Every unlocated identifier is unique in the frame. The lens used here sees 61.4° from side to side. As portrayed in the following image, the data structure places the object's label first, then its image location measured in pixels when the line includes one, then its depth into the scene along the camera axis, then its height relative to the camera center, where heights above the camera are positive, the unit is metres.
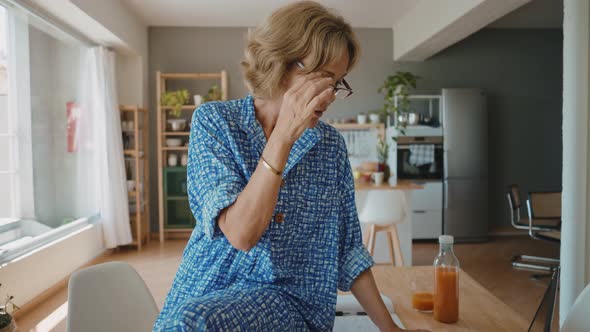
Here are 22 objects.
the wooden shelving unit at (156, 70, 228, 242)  5.89 -0.30
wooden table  1.30 -0.47
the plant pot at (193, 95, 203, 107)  5.95 +0.61
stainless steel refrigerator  5.85 -0.20
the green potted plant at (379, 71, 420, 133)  5.97 +0.65
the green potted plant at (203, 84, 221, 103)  5.88 +0.66
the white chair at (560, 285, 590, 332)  1.18 -0.41
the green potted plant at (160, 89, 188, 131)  5.81 +0.58
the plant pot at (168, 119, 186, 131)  5.93 +0.32
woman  0.85 -0.08
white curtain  5.03 +0.12
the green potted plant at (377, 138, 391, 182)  4.58 -0.14
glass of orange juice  1.46 -0.44
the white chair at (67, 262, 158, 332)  1.22 -0.39
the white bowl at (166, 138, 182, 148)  6.04 +0.10
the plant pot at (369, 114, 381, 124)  6.21 +0.38
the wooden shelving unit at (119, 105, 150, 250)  5.49 -0.17
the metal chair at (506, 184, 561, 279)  4.53 -0.68
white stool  3.79 -0.47
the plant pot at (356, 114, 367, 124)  6.24 +0.37
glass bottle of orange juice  1.32 -0.37
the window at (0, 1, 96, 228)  3.47 +0.23
